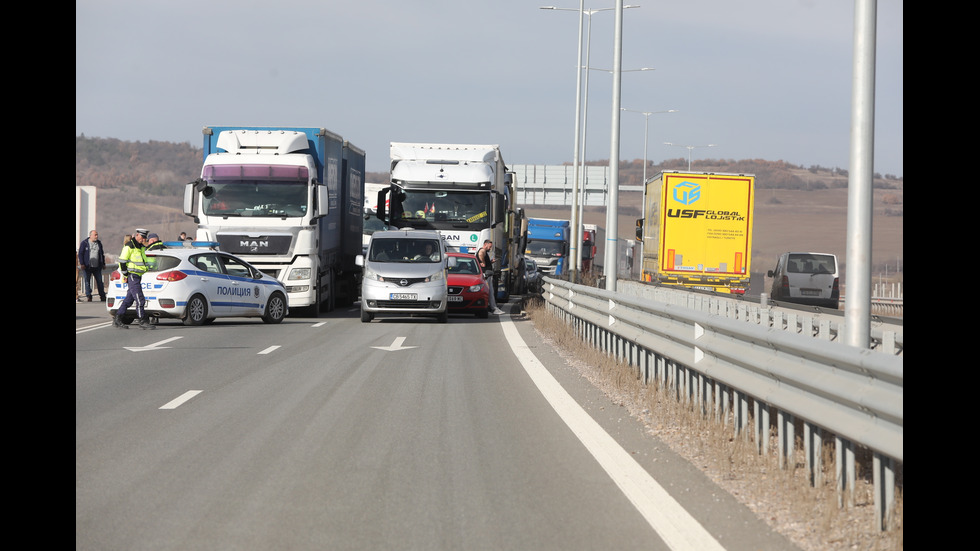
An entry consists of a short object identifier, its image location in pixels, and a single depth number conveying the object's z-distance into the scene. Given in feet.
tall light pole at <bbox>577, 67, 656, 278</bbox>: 158.20
